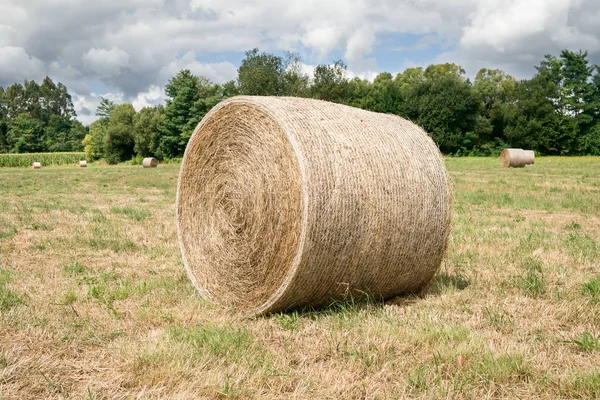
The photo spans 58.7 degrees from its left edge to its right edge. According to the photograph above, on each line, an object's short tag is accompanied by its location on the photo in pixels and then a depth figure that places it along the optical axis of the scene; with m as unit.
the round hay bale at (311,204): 4.62
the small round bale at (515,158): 31.19
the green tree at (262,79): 68.06
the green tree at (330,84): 64.50
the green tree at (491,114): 59.78
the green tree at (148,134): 63.09
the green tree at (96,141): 78.62
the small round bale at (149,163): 42.41
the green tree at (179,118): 61.66
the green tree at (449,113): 58.16
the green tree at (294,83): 65.12
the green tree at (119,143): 65.56
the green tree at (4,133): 89.31
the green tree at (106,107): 90.25
